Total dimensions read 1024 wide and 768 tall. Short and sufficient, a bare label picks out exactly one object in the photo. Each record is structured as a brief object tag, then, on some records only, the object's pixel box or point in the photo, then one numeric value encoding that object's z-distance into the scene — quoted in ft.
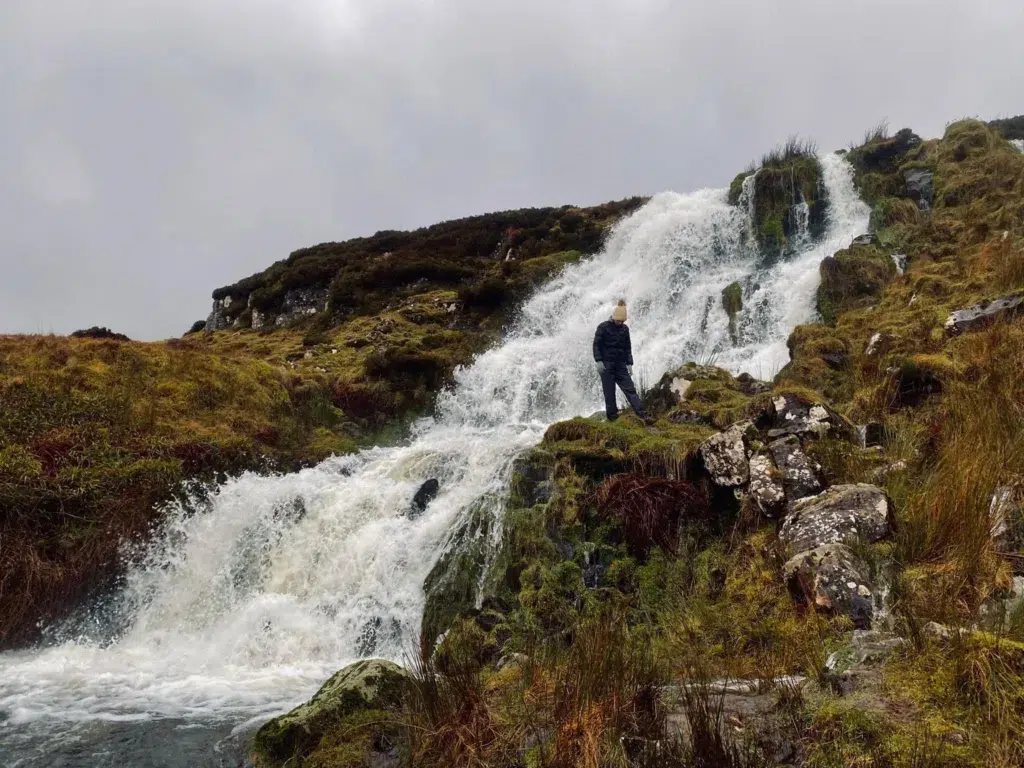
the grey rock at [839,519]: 15.25
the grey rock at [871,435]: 20.86
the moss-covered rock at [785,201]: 59.36
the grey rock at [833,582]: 13.10
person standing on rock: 31.99
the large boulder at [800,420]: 21.13
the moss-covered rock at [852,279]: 40.91
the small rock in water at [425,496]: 29.09
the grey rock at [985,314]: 25.53
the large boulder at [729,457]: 20.46
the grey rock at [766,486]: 18.98
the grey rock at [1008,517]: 12.41
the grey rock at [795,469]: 18.90
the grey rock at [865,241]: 46.52
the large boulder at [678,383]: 34.01
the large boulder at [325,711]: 13.65
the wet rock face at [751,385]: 33.11
